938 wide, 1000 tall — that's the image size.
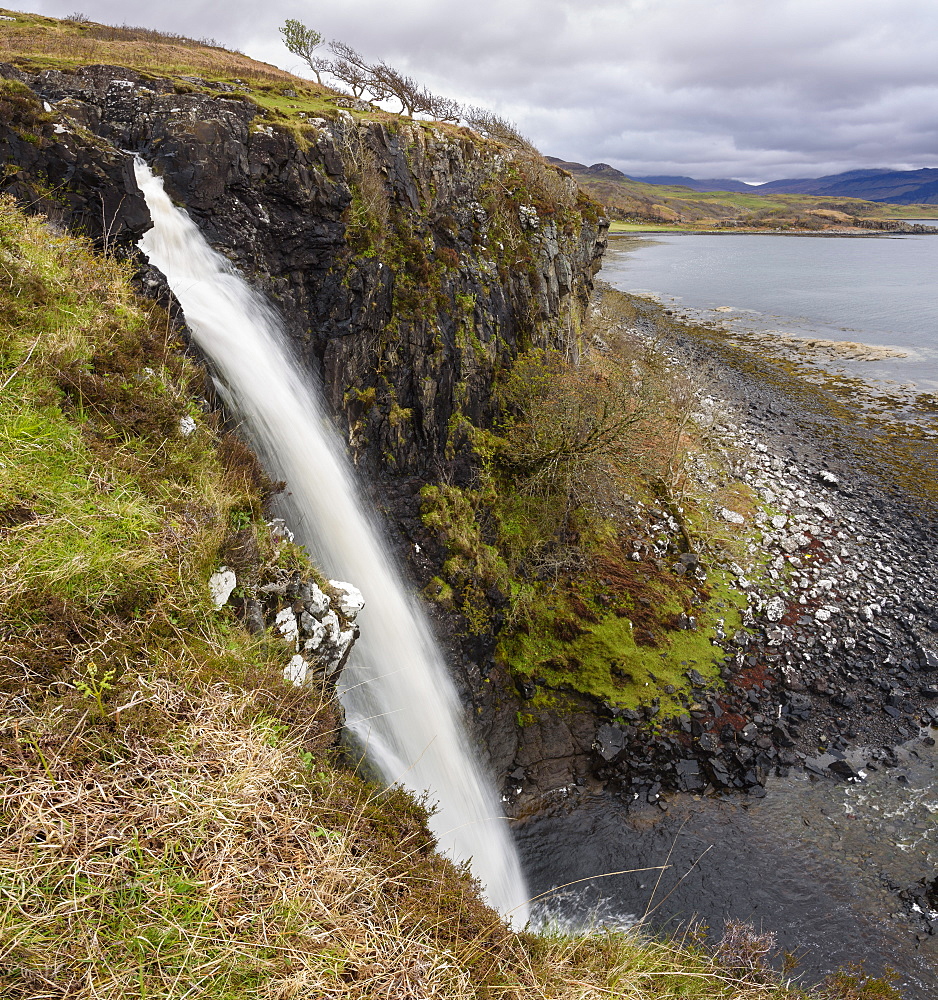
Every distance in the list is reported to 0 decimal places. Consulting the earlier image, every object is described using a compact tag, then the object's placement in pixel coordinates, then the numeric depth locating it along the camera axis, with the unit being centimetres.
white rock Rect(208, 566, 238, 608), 542
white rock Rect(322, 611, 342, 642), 681
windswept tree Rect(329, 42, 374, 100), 2272
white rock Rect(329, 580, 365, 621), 745
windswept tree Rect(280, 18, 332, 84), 2350
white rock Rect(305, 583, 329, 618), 670
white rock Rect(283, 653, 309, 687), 570
